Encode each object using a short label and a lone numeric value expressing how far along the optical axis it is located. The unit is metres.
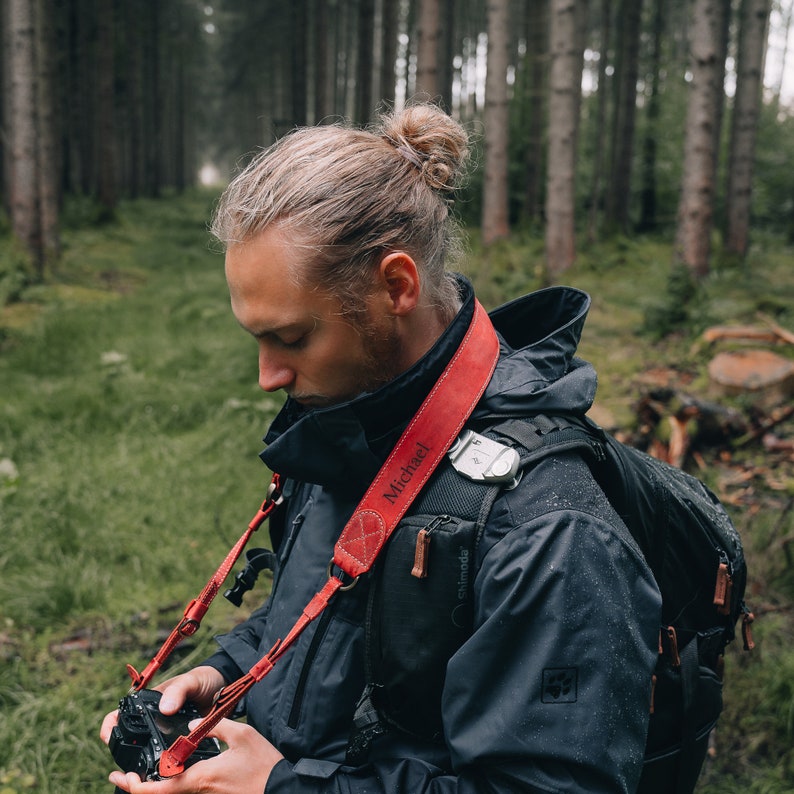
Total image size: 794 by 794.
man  1.40
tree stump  6.32
